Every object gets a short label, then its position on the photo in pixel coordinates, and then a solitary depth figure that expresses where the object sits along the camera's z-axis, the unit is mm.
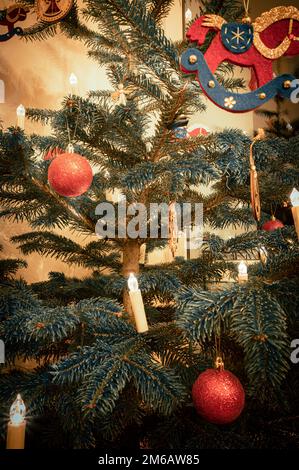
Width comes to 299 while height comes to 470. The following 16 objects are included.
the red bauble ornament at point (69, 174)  659
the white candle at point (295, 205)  500
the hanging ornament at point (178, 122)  655
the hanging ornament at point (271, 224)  1247
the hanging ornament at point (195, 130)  1576
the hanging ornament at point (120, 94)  956
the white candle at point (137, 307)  544
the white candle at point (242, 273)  603
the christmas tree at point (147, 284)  499
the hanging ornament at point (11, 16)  1104
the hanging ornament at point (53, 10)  875
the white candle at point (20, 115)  873
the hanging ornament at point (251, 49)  629
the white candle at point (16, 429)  431
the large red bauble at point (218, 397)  498
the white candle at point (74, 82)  886
